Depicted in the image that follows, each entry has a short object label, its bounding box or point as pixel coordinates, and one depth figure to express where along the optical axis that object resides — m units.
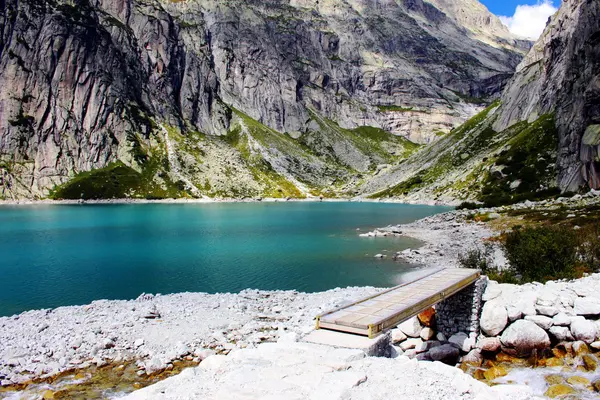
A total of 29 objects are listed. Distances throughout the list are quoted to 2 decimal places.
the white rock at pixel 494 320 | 21.42
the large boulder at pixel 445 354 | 20.55
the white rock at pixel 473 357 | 20.44
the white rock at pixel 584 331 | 19.23
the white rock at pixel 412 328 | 23.05
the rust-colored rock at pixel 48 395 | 17.40
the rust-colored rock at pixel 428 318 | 23.51
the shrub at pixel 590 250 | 29.82
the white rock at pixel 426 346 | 21.91
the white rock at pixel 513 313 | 21.27
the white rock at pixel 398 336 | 22.63
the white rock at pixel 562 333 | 19.72
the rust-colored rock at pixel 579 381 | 16.89
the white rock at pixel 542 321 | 20.27
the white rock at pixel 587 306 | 19.95
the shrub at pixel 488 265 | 28.47
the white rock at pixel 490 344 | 20.74
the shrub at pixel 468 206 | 90.69
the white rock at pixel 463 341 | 21.51
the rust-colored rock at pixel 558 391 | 16.41
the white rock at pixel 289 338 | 14.90
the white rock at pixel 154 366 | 19.71
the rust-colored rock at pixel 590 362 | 17.91
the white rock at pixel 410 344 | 22.22
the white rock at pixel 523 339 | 19.84
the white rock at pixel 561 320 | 20.02
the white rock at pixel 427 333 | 22.86
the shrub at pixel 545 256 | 28.73
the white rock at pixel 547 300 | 20.98
